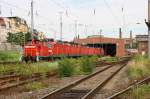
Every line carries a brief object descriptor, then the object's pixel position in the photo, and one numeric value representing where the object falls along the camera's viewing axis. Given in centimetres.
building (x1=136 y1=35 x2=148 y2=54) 9611
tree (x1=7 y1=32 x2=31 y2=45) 8875
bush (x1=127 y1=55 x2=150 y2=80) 2477
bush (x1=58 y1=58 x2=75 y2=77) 2629
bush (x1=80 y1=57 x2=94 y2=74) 3075
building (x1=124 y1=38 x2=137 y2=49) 14842
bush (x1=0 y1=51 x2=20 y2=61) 5203
